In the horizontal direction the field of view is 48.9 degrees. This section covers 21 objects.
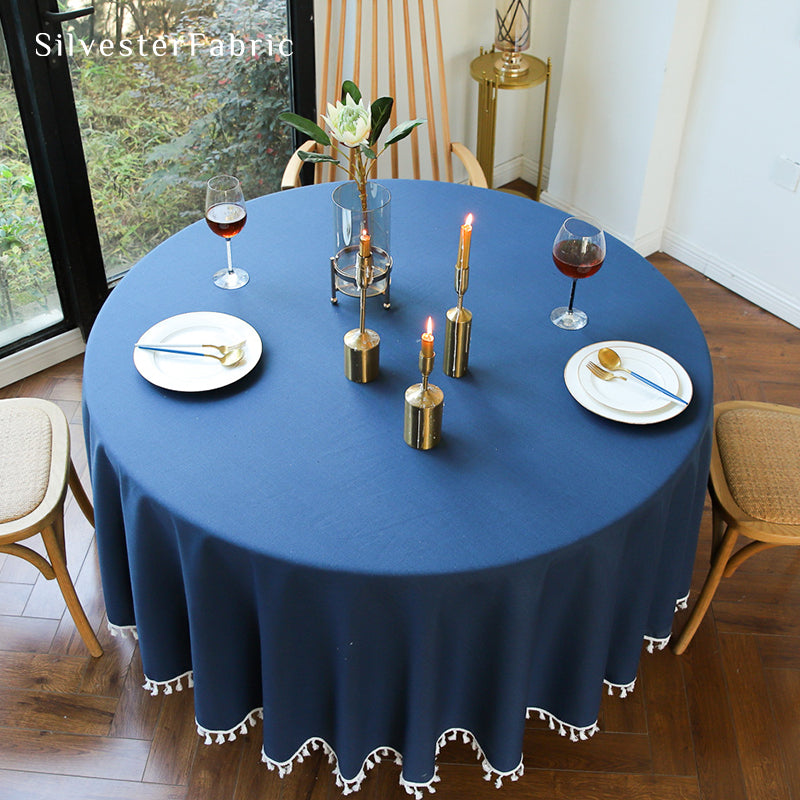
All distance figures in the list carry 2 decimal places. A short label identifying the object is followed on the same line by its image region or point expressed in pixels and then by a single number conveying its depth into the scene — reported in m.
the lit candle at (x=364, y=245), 1.52
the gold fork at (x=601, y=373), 1.63
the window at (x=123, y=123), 2.36
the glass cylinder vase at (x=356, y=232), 1.77
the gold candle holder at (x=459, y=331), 1.52
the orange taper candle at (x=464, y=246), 1.48
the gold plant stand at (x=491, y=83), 3.12
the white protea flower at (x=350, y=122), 1.63
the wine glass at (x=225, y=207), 1.80
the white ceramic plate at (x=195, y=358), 1.62
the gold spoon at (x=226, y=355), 1.65
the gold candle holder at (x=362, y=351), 1.59
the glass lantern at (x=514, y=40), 3.08
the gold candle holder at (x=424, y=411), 1.43
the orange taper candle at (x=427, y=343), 1.39
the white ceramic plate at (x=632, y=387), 1.57
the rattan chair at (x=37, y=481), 1.76
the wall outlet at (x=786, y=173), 2.82
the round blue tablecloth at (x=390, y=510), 1.39
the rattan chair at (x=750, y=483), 1.81
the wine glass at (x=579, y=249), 1.69
